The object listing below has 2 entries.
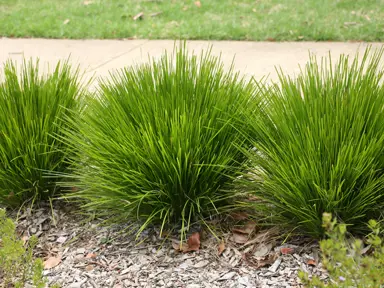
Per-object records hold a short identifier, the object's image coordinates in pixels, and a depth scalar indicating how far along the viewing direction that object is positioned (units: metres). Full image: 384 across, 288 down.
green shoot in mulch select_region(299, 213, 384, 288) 1.76
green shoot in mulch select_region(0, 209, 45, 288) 2.33
